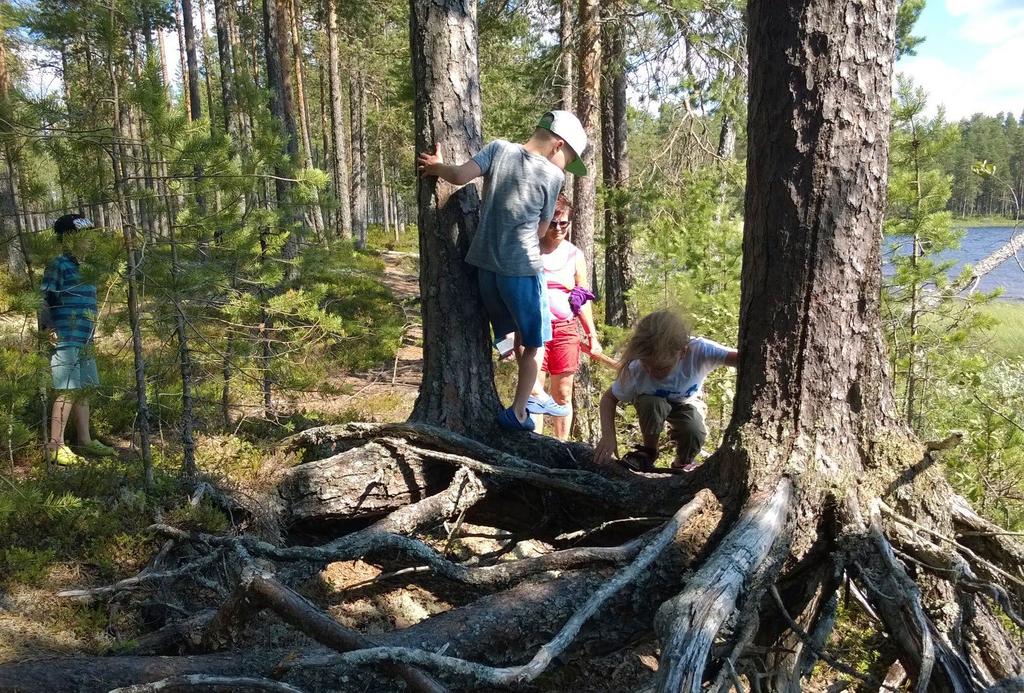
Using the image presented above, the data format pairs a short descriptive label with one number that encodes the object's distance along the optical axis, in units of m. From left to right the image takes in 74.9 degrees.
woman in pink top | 4.83
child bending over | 3.54
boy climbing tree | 3.47
